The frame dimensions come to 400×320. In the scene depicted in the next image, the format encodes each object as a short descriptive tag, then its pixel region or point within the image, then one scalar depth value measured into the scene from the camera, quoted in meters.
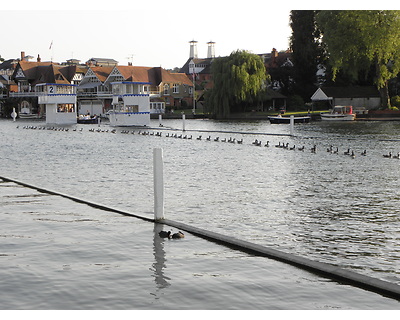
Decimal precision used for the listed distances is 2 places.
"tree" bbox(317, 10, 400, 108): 76.69
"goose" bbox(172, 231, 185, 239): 11.80
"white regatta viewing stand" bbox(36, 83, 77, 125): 98.50
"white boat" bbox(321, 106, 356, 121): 80.44
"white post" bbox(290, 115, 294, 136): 53.51
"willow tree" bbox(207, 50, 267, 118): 91.31
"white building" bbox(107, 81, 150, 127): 77.44
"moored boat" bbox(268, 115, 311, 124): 76.81
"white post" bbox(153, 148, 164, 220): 13.06
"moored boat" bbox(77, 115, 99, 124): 100.00
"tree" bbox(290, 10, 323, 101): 101.44
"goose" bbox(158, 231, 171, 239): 11.77
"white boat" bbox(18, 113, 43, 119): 132.05
